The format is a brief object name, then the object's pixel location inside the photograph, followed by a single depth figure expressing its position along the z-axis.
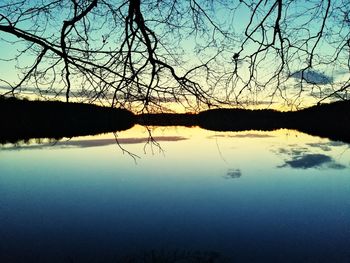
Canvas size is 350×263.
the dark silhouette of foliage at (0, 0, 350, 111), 3.14
